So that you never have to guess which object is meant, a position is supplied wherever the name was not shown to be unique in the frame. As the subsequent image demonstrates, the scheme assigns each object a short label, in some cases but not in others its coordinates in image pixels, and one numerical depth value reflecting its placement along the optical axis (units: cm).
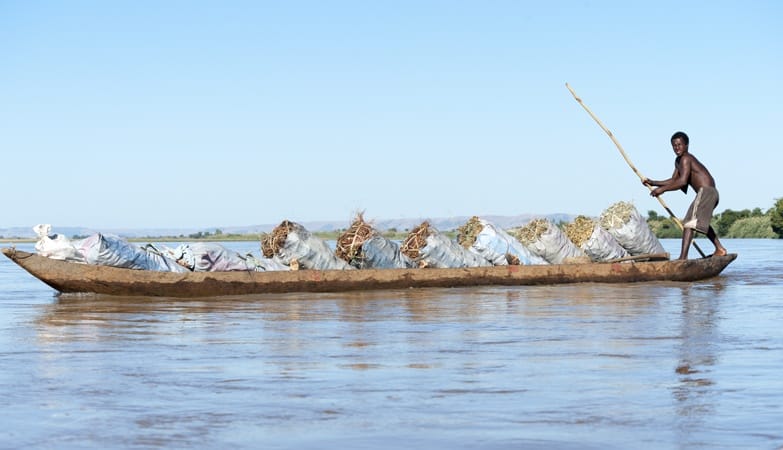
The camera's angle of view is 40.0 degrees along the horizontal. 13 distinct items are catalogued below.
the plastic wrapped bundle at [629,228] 1487
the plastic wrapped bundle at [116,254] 1127
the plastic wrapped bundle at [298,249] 1242
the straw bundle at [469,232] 1429
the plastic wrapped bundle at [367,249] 1285
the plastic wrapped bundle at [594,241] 1448
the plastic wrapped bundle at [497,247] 1391
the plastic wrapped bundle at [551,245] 1430
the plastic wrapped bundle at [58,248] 1122
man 1419
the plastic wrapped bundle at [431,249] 1317
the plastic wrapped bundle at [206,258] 1194
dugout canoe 1123
